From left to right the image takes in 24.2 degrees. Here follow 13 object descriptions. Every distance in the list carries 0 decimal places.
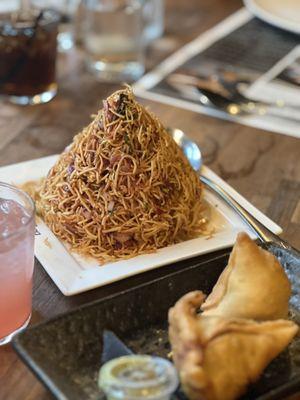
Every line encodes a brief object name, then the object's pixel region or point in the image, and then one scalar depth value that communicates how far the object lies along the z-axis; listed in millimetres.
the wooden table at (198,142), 1183
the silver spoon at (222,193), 1004
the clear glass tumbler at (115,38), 1666
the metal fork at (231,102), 1523
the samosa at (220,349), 693
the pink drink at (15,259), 798
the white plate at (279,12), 1860
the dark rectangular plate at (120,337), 730
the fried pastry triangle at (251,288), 796
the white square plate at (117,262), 903
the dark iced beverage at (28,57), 1474
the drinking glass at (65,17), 1840
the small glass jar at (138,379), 657
